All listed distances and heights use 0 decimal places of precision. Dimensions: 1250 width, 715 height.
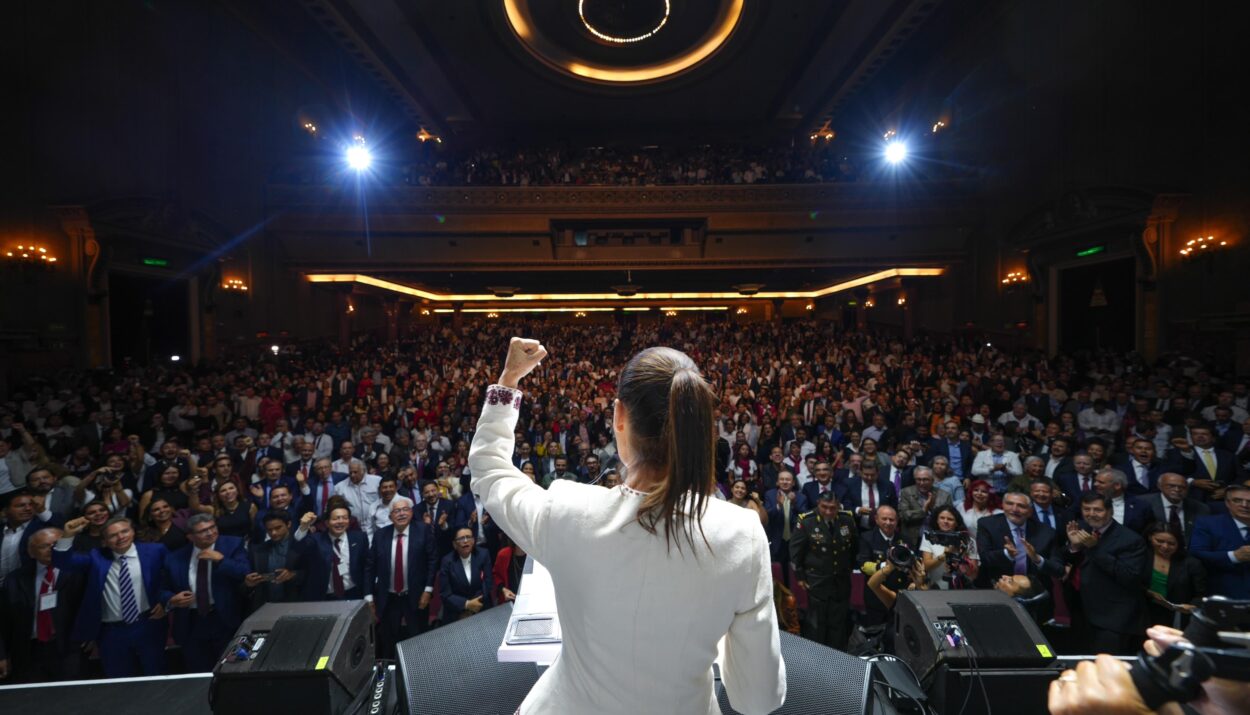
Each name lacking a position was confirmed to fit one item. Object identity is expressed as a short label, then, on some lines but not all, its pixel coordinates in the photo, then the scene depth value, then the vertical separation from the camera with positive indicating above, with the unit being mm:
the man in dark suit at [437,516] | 4500 -1421
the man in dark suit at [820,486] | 5199 -1342
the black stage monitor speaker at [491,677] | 2053 -1288
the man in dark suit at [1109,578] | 3402 -1499
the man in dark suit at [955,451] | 6238 -1213
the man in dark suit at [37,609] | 3355 -1603
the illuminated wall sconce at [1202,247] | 8555 +1543
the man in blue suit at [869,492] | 5188 -1400
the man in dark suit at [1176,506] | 3939 -1197
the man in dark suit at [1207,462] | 4895 -1076
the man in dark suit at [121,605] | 3346 -1560
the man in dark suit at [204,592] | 3592 -1587
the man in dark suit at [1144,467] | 4934 -1140
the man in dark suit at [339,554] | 3986 -1517
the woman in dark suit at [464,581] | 3979 -1728
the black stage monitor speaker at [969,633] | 2289 -1259
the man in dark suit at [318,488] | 5344 -1366
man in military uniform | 4035 -1685
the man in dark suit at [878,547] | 3971 -1488
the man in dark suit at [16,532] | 3680 -1210
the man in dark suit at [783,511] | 4898 -1532
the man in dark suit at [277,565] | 3764 -1504
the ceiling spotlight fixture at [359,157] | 16156 +6055
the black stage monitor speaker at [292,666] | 2236 -1296
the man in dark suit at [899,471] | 5631 -1334
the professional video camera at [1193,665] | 763 -462
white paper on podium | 1256 -636
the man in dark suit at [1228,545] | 3301 -1260
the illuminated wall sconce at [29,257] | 8688 +1632
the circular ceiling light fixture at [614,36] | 15441 +9475
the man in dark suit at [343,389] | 10395 -702
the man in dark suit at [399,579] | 4102 -1730
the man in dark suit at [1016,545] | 3711 -1403
